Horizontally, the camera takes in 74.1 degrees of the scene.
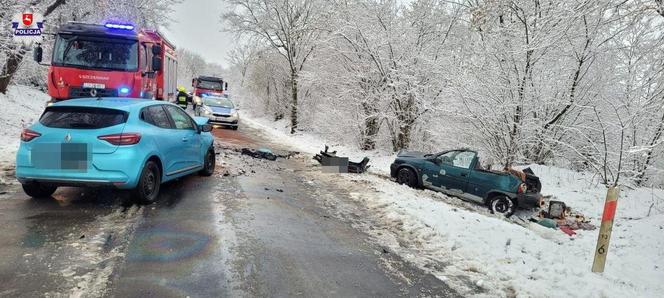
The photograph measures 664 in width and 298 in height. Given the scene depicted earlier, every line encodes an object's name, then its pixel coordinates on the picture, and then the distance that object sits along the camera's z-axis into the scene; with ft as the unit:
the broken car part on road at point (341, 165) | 37.40
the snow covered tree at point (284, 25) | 81.25
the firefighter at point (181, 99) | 57.31
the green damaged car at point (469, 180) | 31.50
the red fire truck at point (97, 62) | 33.60
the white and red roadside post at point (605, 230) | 15.83
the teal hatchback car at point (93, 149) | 18.90
